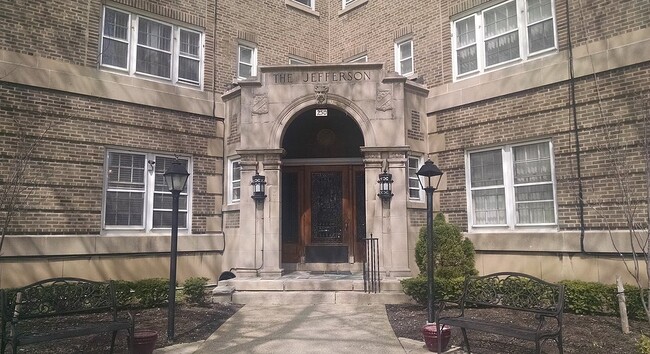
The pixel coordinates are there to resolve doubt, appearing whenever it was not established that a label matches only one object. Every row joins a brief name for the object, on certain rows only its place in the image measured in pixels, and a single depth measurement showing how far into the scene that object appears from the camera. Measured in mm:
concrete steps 9820
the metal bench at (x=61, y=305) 5418
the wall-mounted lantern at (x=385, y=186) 10789
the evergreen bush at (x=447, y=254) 9680
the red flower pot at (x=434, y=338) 6289
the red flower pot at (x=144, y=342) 6043
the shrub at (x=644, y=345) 5359
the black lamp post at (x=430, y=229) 7562
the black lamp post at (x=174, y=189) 7401
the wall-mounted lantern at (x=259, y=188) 11055
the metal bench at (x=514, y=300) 5496
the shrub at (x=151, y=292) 9492
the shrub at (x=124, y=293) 9281
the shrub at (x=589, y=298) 8117
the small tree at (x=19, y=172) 9320
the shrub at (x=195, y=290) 9859
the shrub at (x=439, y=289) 9188
